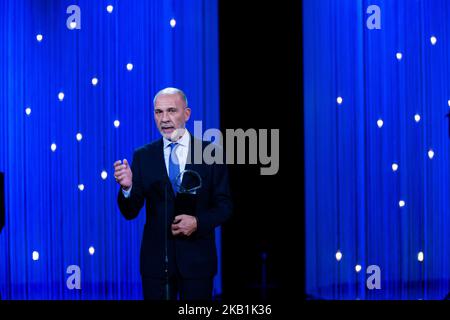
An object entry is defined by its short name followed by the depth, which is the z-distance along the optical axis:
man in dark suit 5.87
